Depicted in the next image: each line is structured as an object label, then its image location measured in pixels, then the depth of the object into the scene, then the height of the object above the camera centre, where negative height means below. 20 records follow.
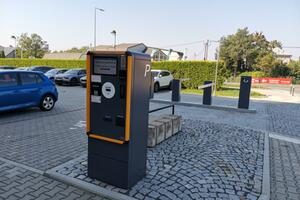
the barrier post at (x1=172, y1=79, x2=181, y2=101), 11.67 -0.93
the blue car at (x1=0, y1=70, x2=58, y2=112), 7.64 -0.88
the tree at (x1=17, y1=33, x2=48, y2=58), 69.88 +5.50
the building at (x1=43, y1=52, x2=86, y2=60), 68.00 +3.05
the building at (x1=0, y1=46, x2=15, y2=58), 76.41 +3.73
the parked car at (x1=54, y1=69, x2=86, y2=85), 19.98 -0.95
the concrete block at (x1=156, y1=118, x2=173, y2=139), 5.57 -1.29
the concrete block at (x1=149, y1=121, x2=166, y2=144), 5.20 -1.32
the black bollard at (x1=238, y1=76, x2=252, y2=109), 9.55 -0.76
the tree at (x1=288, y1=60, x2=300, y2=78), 51.91 +1.01
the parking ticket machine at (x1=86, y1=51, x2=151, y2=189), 3.19 -0.64
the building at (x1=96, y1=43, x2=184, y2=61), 51.28 +4.11
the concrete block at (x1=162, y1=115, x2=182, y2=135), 5.98 -1.30
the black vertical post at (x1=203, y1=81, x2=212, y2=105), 10.77 -1.11
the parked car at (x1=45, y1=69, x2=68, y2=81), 21.57 -0.60
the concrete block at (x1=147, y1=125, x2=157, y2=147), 4.97 -1.36
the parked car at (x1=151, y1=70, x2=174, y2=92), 17.50 -0.77
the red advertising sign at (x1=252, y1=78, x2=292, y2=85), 42.72 -1.32
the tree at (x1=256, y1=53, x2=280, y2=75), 49.53 +1.94
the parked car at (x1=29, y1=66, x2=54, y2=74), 23.98 -0.33
